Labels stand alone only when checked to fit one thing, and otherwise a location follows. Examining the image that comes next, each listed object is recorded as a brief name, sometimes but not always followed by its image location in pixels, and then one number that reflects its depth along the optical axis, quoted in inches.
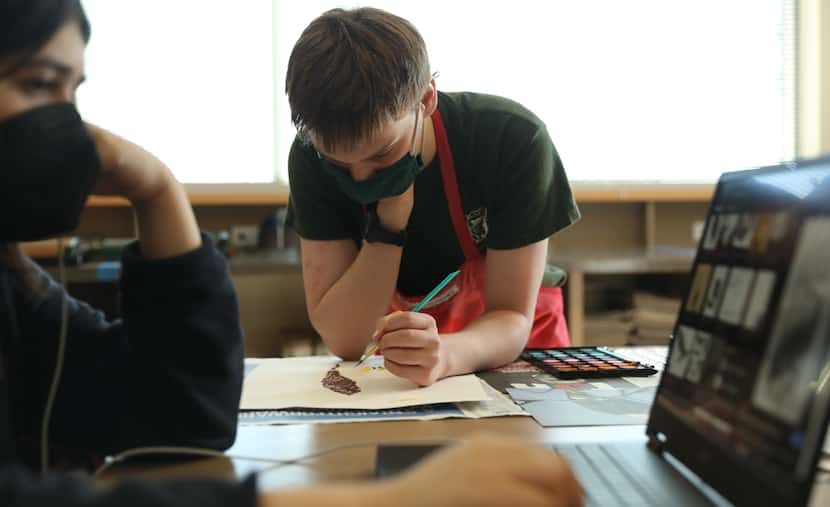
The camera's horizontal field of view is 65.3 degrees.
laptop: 15.6
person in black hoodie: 21.3
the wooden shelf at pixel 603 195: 105.9
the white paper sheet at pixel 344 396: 32.3
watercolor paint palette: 37.5
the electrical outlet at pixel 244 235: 112.6
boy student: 35.8
